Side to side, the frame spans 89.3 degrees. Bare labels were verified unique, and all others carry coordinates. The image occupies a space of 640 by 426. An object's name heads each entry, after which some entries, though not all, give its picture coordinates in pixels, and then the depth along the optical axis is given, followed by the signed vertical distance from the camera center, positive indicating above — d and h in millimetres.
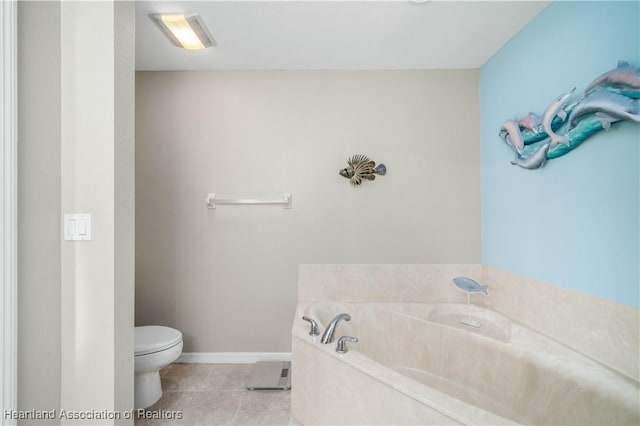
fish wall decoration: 2562 +342
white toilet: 1855 -848
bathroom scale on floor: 2188 -1164
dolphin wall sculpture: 1303 +451
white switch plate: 1387 -50
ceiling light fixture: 1909 +1163
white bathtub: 1280 -788
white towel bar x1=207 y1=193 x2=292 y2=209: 2529 +102
